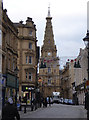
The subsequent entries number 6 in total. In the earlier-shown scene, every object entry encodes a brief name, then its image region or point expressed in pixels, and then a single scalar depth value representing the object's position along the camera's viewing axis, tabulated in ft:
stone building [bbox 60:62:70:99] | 371.25
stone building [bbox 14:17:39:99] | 198.80
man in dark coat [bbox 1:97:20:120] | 30.13
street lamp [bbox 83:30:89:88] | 52.47
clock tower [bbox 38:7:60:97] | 428.15
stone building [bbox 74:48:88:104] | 215.92
